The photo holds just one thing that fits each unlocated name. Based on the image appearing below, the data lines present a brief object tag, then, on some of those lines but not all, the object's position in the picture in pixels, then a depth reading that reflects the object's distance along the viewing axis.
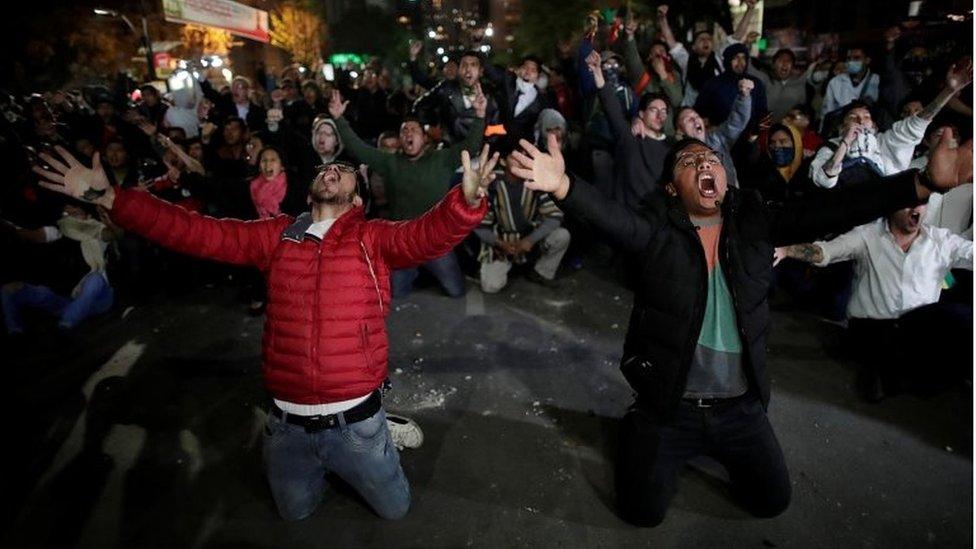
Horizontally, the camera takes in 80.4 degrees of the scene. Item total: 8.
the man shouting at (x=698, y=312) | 2.55
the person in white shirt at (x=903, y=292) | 4.07
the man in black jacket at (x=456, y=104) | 6.93
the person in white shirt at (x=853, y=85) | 7.87
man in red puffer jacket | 2.74
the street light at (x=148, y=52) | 18.33
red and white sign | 16.06
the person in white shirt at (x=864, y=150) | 5.10
